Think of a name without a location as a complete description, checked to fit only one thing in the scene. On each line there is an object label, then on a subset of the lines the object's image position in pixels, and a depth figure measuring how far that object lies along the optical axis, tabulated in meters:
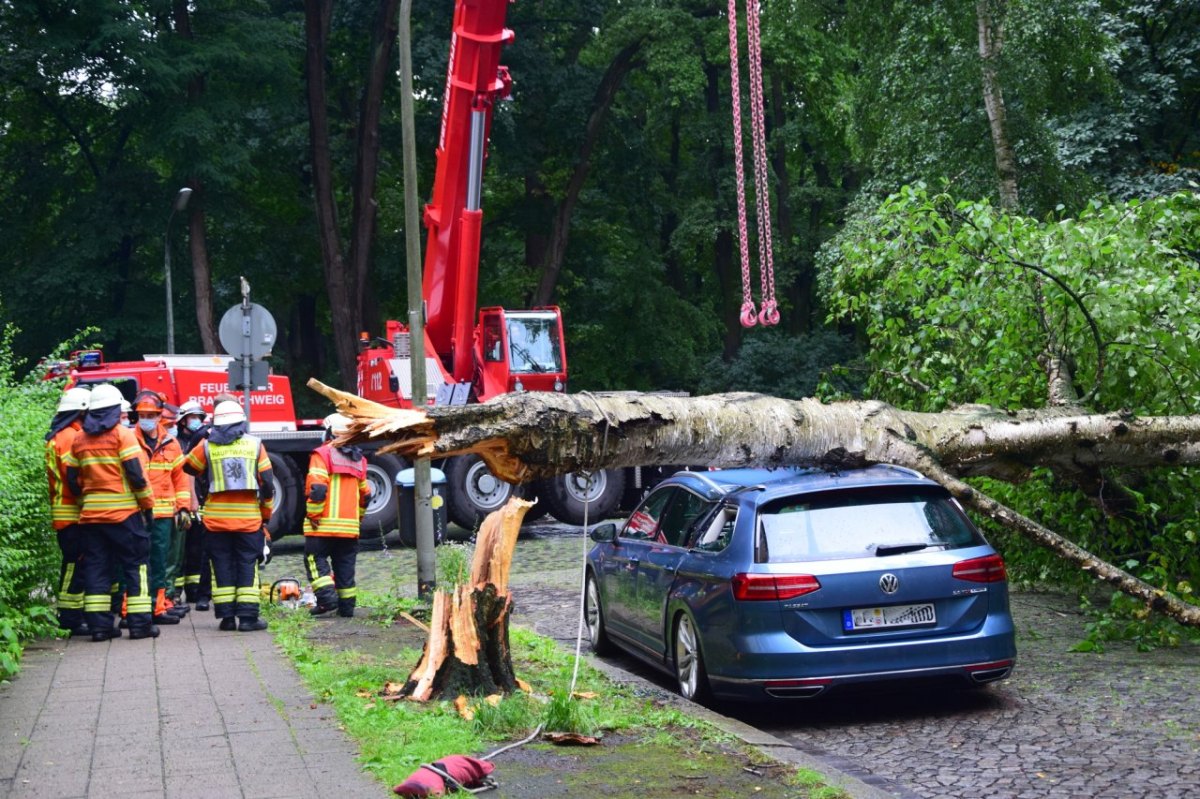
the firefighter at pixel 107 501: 10.69
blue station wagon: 7.91
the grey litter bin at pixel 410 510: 14.67
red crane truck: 18.36
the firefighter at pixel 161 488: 12.12
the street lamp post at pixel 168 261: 28.56
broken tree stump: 8.10
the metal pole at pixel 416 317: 12.45
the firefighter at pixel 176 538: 12.30
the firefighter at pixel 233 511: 11.35
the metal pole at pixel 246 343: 15.60
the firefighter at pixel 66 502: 10.77
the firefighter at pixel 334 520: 11.80
